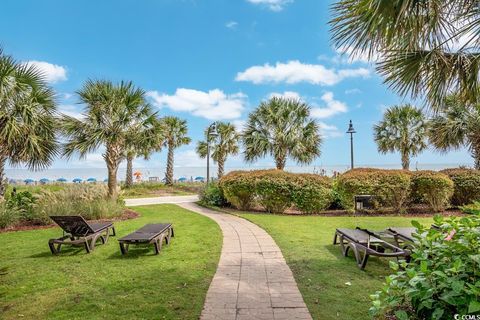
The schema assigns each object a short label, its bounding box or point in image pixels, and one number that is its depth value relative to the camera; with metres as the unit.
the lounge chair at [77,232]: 6.24
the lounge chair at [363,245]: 4.72
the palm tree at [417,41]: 3.86
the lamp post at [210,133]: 18.86
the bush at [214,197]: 14.71
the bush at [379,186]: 11.83
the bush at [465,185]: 12.25
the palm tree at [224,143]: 25.78
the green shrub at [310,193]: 12.04
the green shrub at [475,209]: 2.58
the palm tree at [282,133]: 17.64
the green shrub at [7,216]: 9.40
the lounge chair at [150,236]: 5.88
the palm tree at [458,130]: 14.80
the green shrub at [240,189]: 12.62
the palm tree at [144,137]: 13.95
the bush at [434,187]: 11.79
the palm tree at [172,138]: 27.11
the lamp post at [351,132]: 17.39
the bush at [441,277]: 1.88
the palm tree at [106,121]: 12.91
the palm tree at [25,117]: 9.65
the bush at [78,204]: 10.21
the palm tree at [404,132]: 20.95
